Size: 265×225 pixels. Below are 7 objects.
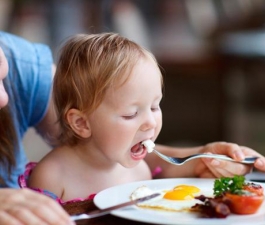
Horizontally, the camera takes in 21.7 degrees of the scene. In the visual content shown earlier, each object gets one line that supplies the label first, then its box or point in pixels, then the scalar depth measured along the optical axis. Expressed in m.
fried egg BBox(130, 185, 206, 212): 0.80
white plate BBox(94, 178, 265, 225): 0.74
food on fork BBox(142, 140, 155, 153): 0.92
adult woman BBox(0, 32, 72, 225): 1.14
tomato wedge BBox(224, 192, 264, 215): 0.77
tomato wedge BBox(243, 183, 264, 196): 0.82
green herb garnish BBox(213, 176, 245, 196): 0.80
